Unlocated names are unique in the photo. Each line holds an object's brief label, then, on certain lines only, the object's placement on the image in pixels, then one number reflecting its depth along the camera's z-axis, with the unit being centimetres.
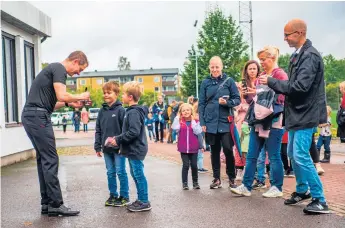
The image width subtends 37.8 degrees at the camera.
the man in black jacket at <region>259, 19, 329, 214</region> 570
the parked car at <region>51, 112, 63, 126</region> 6300
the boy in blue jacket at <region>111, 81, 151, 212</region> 618
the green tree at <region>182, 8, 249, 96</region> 5094
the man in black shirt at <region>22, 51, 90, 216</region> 592
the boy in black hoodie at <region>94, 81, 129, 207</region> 657
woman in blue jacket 753
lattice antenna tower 4634
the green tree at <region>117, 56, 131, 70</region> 14162
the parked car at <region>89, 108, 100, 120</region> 7456
